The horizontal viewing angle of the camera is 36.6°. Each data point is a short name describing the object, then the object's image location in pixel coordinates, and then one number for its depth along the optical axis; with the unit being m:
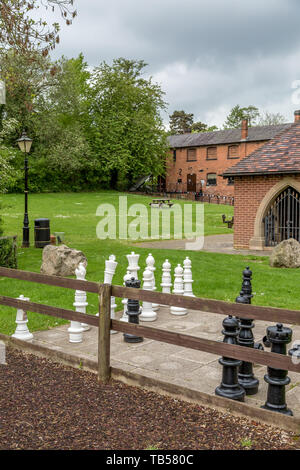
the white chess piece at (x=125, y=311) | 7.15
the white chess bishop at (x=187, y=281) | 8.34
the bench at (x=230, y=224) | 26.32
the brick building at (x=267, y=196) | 16.27
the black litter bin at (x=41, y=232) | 16.88
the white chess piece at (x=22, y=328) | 6.29
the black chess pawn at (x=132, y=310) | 6.31
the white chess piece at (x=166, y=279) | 8.38
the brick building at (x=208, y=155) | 48.78
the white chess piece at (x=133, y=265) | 7.49
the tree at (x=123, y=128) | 49.84
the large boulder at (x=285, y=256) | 13.01
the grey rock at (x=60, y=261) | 11.09
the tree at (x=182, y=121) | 97.81
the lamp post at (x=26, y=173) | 16.89
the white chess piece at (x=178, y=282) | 8.23
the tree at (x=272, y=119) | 77.50
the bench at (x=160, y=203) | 36.56
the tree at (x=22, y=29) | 9.71
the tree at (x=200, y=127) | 93.61
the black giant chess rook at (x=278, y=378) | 4.00
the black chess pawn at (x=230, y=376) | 4.29
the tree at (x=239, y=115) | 85.06
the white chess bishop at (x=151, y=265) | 8.05
